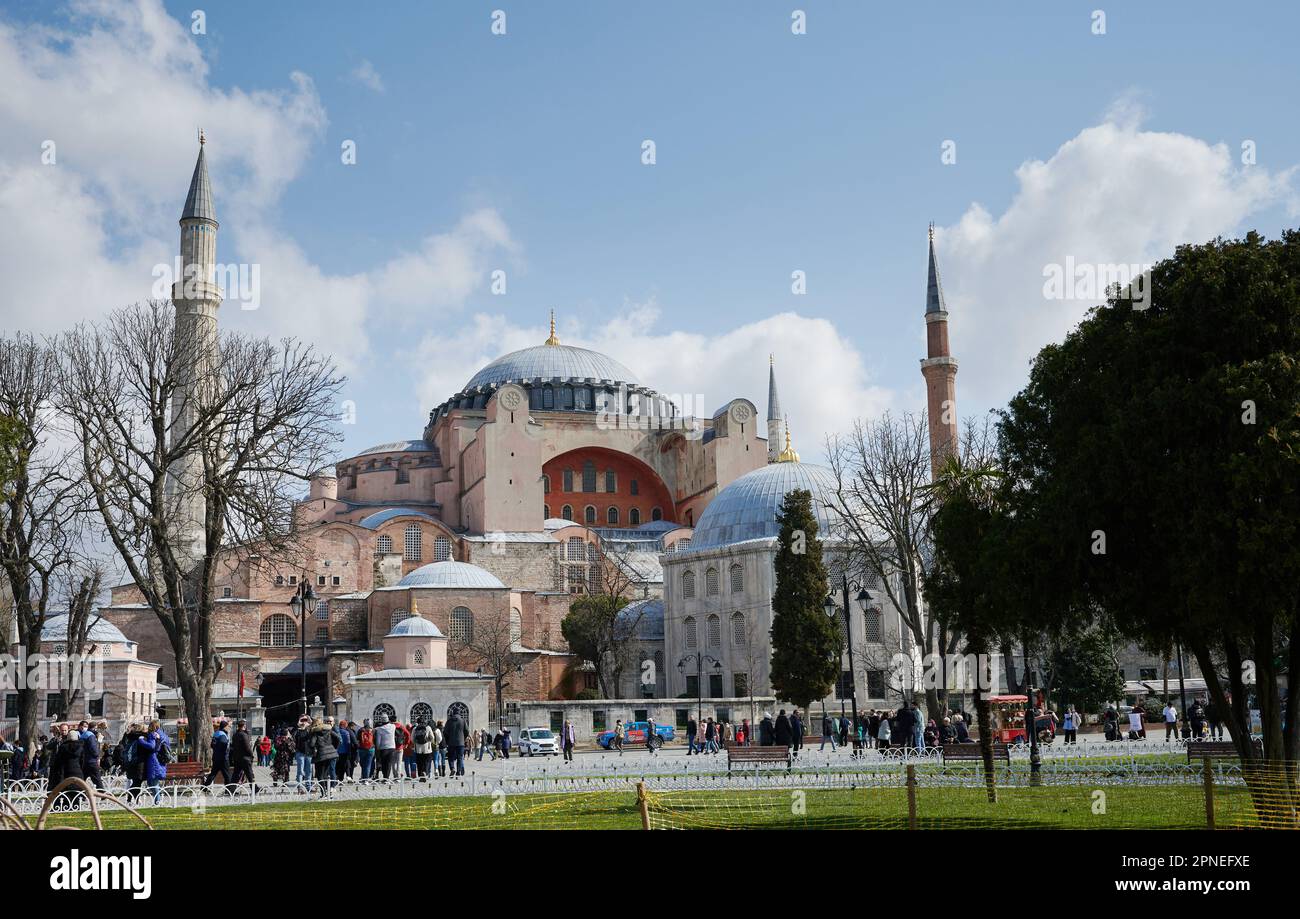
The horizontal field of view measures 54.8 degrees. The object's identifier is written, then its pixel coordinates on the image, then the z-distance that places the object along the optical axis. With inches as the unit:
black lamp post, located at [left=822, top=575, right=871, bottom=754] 1112.1
